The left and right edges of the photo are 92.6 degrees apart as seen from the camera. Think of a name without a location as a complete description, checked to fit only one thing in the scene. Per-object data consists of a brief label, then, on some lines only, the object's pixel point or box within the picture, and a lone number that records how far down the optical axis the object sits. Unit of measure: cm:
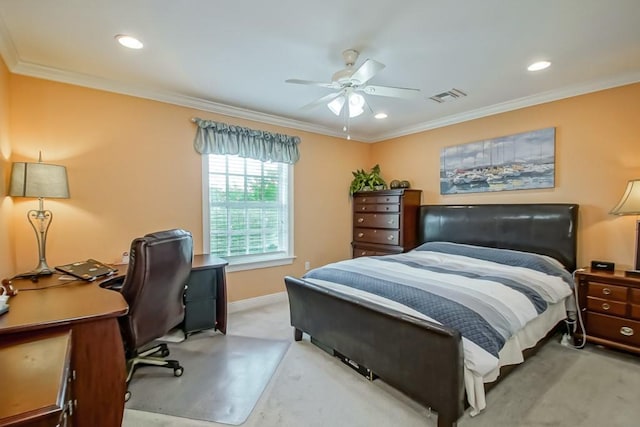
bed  173
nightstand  254
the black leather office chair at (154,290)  197
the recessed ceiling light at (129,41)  225
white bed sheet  172
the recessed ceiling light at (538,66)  266
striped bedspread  184
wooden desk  143
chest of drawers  437
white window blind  379
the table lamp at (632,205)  263
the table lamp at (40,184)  234
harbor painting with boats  343
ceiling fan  223
